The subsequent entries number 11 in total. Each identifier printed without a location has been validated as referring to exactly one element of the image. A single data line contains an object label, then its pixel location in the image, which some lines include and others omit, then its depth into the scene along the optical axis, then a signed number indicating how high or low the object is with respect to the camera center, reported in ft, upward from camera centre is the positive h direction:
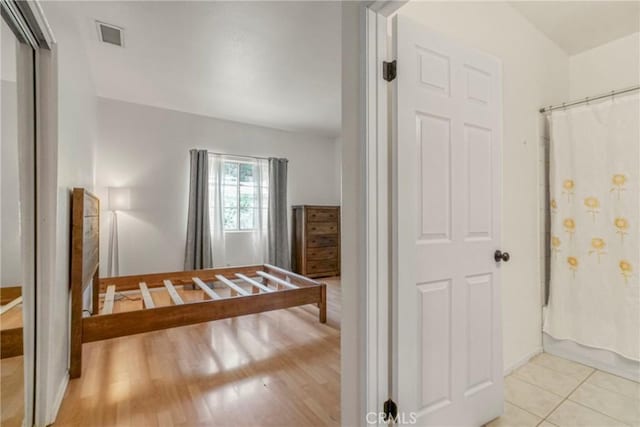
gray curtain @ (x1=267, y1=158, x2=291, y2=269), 16.58 -0.13
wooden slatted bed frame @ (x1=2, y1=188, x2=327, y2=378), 6.28 -2.38
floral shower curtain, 6.28 -0.30
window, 15.69 +1.09
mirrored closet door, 3.92 -0.08
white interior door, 4.09 -0.27
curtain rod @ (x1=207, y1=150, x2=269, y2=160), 15.19 +3.15
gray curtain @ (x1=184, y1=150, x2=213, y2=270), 14.17 -0.19
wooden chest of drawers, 16.61 -1.59
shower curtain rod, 6.24 +2.62
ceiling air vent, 7.64 +4.92
